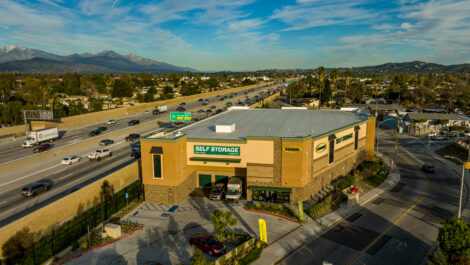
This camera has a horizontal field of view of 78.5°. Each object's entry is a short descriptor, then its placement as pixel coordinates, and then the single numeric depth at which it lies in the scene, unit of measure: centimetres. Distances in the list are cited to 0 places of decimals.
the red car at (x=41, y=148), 5844
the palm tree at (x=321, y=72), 13300
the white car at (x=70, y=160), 5241
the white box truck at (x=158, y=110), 10564
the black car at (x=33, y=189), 3859
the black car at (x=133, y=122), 8391
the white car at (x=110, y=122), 8638
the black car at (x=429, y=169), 5206
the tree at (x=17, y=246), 2561
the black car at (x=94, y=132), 7269
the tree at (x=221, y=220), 2724
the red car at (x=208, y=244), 2670
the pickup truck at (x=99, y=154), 5506
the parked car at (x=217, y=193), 3905
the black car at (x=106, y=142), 6469
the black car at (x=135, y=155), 5612
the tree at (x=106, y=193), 3845
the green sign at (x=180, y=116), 6688
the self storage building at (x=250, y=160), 3772
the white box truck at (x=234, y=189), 3838
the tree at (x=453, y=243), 2011
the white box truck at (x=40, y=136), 6256
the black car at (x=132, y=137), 6956
